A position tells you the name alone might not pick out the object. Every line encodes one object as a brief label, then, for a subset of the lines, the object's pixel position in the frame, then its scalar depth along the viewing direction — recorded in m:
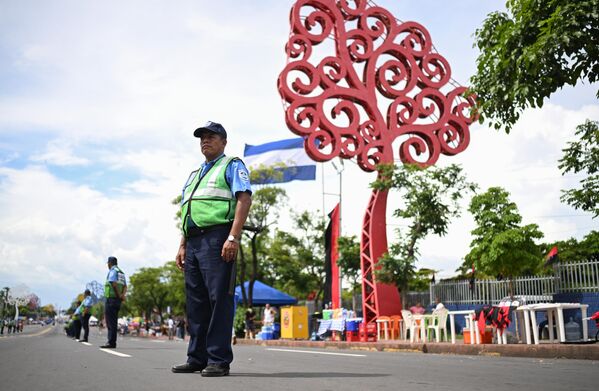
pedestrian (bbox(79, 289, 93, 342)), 15.00
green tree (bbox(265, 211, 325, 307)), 42.84
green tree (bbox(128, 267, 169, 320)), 74.81
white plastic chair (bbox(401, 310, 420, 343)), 15.82
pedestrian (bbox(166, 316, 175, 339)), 42.78
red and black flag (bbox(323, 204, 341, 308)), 24.95
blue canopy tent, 32.50
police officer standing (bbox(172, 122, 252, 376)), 4.91
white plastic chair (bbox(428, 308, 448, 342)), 14.80
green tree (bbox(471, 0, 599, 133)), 7.84
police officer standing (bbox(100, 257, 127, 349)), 10.66
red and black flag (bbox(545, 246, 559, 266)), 19.01
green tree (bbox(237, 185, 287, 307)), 36.16
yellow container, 23.08
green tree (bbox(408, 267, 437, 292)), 37.41
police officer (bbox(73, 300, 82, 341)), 16.77
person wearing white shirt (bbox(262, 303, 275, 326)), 24.94
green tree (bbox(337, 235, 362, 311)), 23.69
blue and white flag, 34.34
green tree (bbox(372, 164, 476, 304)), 20.81
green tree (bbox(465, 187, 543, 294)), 20.17
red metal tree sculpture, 21.58
